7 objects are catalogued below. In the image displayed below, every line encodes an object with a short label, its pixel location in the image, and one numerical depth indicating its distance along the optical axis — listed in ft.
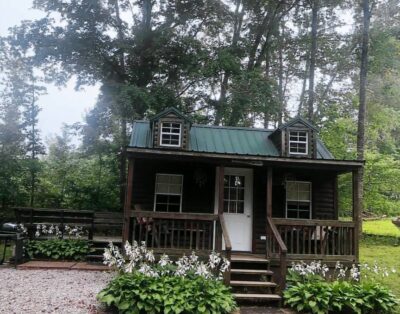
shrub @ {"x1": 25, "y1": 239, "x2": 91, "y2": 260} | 31.78
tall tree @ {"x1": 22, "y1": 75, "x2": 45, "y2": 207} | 51.62
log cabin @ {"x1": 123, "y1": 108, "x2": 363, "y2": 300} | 26.94
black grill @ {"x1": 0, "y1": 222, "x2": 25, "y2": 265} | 28.10
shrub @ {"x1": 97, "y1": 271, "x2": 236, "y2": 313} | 18.48
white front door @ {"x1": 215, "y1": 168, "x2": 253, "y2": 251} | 31.91
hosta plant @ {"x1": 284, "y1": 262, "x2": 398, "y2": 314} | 20.63
